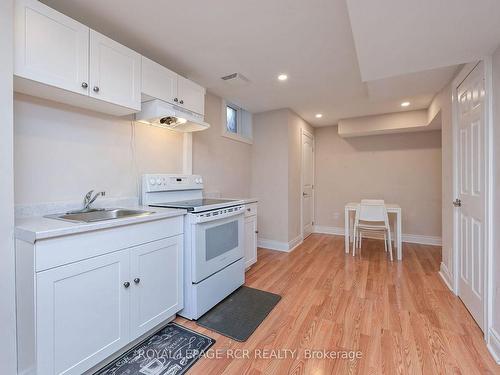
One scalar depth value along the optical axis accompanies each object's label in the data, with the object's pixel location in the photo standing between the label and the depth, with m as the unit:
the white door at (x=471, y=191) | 1.76
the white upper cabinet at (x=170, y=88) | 1.93
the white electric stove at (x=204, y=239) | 1.88
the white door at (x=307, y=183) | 4.47
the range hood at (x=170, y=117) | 1.99
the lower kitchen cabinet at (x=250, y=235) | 2.92
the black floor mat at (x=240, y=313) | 1.77
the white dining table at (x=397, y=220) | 3.34
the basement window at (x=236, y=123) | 3.41
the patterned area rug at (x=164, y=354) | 1.38
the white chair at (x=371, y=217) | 3.40
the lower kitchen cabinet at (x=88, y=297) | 1.12
